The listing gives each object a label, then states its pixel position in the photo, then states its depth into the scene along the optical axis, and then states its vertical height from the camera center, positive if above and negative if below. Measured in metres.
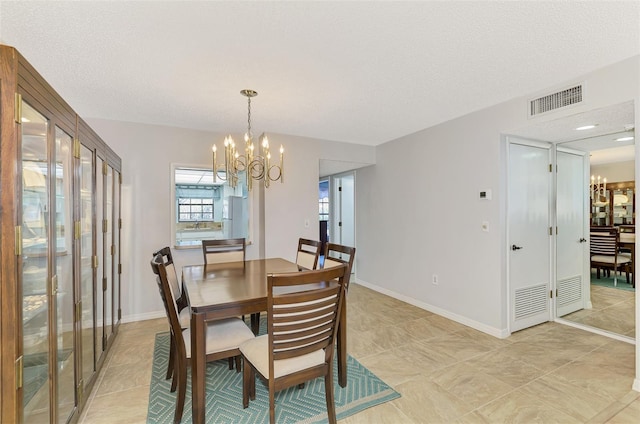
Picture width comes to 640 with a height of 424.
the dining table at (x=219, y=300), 1.72 -0.56
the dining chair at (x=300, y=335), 1.53 -0.69
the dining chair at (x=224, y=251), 3.24 -0.44
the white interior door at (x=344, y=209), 5.90 +0.03
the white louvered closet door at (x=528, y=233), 3.22 -0.27
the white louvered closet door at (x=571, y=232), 3.63 -0.30
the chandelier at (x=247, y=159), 2.48 +0.46
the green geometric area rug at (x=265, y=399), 1.90 -1.33
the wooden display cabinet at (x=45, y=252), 1.10 -0.19
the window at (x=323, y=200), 7.71 +0.28
